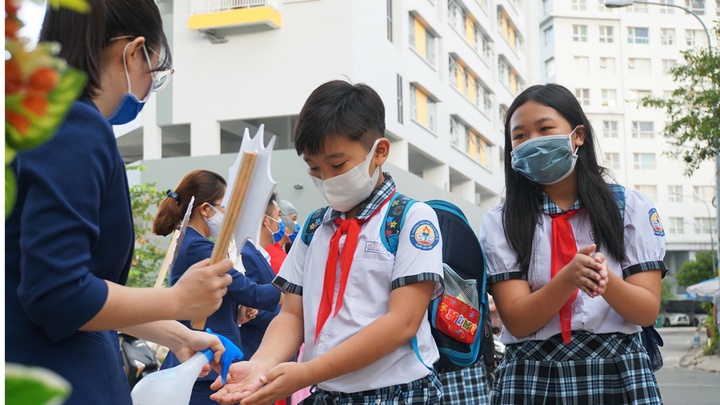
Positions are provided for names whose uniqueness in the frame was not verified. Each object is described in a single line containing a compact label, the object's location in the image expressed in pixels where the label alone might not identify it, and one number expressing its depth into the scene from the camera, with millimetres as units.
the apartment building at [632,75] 62562
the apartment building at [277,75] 21156
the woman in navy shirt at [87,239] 1419
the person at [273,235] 5754
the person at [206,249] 4207
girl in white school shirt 2641
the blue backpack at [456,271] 2783
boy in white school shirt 2365
